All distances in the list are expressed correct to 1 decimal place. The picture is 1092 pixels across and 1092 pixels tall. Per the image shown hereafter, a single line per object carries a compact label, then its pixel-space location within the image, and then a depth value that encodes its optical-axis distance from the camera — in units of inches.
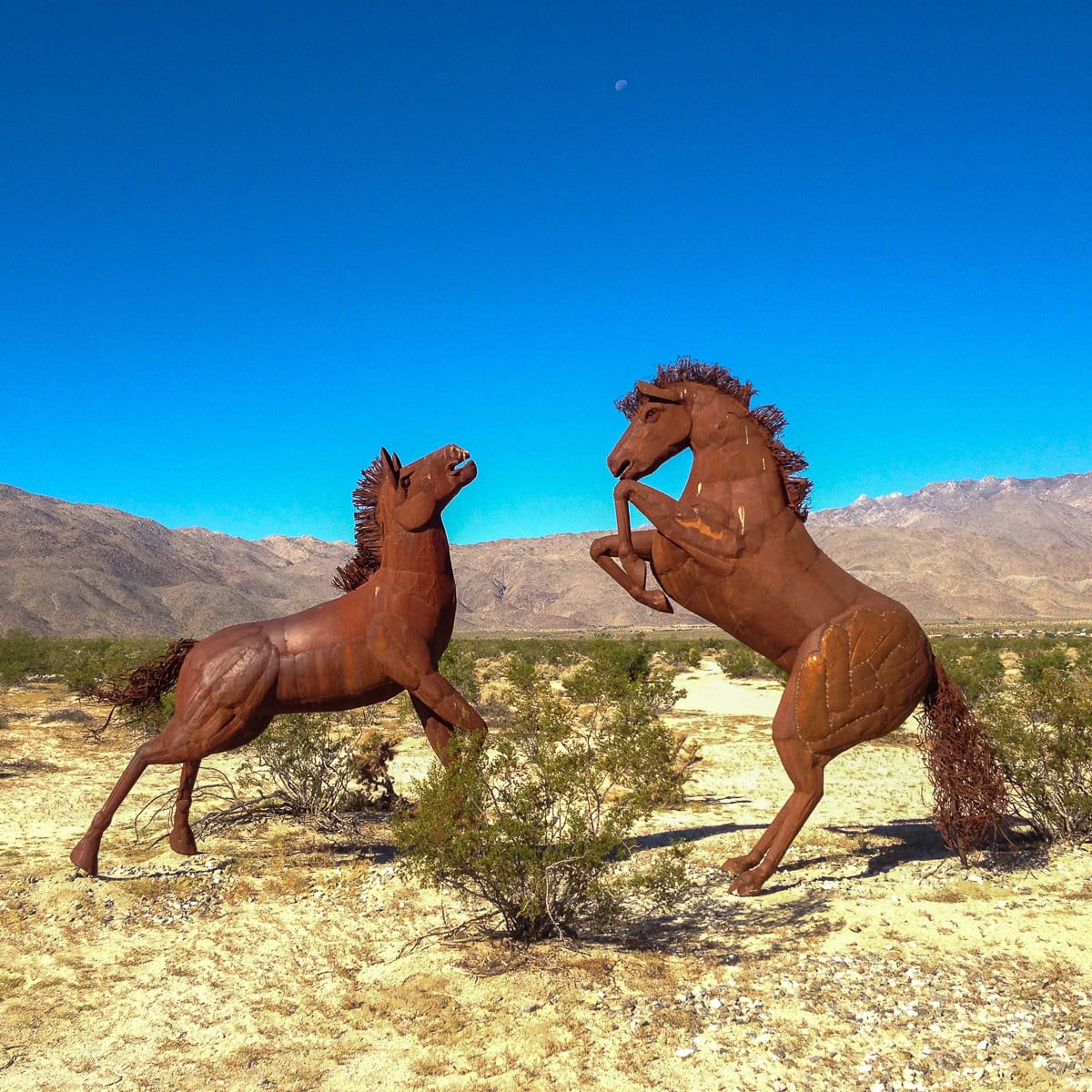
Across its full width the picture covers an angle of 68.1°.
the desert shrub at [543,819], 186.7
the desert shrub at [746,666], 1023.0
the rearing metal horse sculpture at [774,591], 231.9
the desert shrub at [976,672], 666.2
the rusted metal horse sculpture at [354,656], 249.8
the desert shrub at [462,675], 713.6
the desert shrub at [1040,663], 783.0
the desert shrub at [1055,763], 275.3
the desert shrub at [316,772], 319.9
